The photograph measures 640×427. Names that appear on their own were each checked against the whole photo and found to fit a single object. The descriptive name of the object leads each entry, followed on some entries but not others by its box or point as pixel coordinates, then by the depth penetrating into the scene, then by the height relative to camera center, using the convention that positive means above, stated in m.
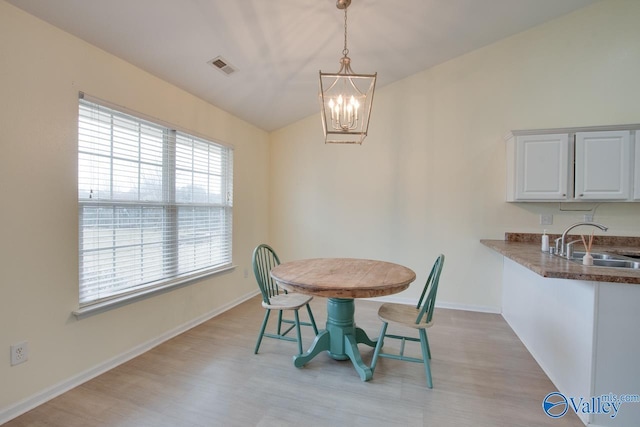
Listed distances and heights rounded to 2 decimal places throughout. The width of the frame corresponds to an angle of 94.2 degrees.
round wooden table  1.87 -0.49
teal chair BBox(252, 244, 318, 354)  2.38 -0.78
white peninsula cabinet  1.66 -0.78
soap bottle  2.72 -0.28
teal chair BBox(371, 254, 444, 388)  2.04 -0.78
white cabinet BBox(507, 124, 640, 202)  2.86 +0.49
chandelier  2.00 +0.69
